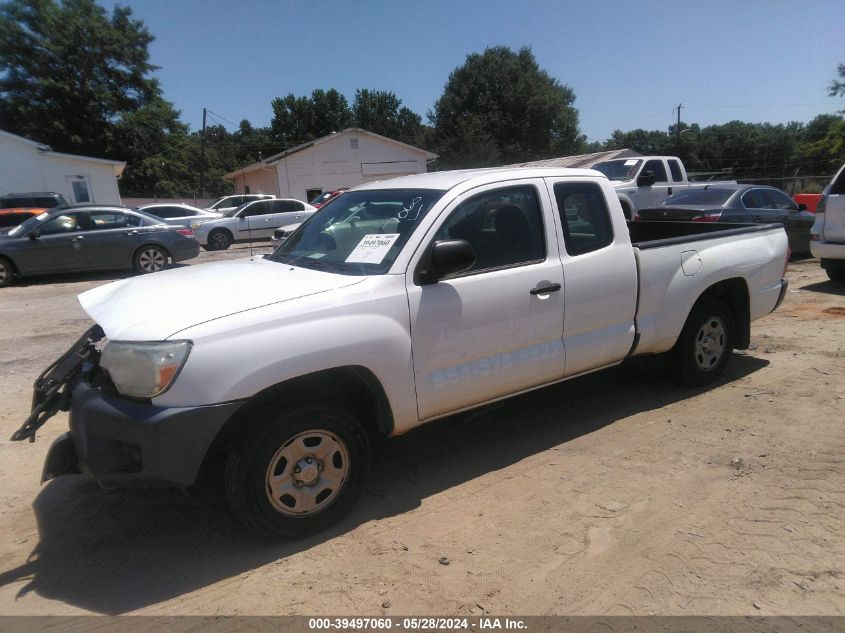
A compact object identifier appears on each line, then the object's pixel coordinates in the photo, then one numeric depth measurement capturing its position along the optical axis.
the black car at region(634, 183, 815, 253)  10.59
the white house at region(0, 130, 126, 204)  25.83
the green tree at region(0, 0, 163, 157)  40.53
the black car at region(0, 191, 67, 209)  17.72
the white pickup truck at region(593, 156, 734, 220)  14.72
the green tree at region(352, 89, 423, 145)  69.81
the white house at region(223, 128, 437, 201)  34.47
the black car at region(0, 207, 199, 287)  11.98
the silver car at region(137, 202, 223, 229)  20.56
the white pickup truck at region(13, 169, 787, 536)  2.78
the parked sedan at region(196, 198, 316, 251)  20.00
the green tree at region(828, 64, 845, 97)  42.09
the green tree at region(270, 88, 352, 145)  68.06
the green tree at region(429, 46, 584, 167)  49.88
